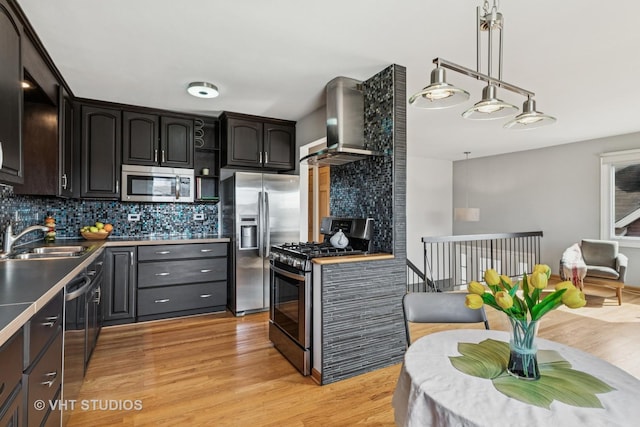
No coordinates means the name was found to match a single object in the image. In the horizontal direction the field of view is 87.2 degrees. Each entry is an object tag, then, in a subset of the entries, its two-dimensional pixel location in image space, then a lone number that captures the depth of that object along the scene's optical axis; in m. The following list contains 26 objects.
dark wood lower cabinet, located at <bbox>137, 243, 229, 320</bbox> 3.66
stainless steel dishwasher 1.79
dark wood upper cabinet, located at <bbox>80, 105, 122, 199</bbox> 3.65
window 5.26
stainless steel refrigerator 3.94
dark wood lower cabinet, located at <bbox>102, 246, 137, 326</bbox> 3.46
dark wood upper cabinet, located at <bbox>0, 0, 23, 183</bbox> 1.73
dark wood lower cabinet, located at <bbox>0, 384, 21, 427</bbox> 1.02
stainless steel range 2.47
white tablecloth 0.84
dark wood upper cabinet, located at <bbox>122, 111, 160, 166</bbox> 3.84
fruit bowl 3.62
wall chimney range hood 2.95
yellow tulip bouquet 1.00
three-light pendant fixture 1.50
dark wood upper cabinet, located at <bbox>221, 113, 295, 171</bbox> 4.12
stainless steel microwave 3.86
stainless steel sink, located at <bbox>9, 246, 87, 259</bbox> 2.48
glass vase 1.03
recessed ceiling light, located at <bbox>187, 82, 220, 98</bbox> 3.14
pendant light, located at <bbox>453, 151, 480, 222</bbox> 6.87
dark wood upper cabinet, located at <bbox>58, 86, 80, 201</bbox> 3.04
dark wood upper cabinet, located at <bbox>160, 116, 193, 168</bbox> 4.02
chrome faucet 2.42
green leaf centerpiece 0.93
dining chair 1.69
